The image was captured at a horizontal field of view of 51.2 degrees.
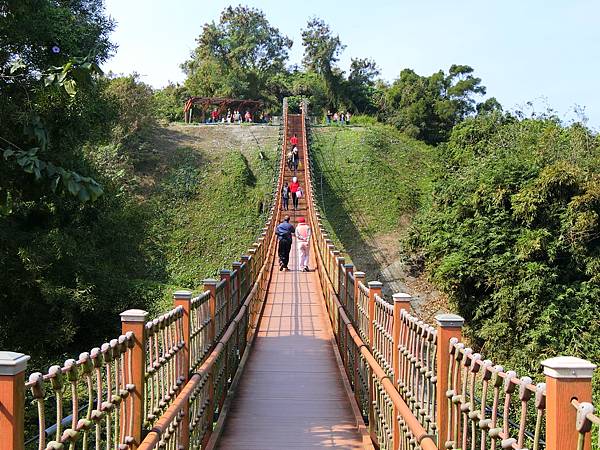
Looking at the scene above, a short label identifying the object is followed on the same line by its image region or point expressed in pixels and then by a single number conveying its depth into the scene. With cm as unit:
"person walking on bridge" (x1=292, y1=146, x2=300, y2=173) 2978
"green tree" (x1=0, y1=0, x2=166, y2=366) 954
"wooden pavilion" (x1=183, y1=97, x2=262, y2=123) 4484
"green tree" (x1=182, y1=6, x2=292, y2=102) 4981
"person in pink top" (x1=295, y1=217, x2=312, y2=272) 1439
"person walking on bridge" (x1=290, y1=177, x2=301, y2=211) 2289
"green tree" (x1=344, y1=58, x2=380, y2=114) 5328
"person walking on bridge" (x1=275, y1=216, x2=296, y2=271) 1433
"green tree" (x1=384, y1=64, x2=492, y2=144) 4147
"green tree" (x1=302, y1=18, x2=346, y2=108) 5400
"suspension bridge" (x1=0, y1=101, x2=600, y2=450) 221
